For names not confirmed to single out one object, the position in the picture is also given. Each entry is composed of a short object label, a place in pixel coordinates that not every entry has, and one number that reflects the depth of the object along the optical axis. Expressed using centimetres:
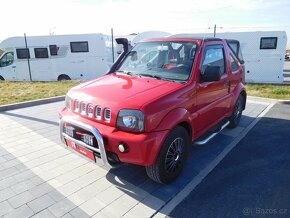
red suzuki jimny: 292
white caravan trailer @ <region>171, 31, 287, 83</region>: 1277
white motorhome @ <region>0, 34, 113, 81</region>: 1408
